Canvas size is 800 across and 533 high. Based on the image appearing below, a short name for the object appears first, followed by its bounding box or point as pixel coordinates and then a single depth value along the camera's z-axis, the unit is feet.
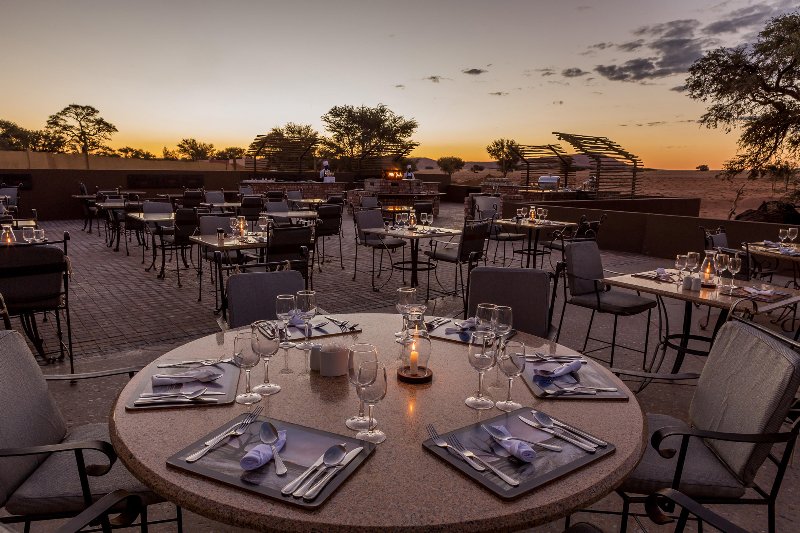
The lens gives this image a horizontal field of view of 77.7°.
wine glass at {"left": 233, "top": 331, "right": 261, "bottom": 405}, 5.30
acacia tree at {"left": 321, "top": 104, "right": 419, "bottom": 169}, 116.57
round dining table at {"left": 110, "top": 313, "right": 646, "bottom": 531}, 3.49
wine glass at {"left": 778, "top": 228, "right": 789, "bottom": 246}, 21.36
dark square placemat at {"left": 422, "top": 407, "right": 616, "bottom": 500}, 3.87
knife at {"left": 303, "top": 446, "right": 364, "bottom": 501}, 3.65
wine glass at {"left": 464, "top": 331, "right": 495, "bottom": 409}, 5.30
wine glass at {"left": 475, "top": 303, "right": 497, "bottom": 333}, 6.70
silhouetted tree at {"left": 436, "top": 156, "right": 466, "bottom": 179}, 168.76
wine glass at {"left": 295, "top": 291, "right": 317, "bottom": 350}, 7.39
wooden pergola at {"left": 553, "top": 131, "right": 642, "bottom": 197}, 59.57
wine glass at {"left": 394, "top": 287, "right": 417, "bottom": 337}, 7.84
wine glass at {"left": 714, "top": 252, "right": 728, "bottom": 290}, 12.44
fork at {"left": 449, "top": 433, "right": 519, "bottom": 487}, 3.88
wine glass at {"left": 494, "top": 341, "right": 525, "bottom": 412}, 5.24
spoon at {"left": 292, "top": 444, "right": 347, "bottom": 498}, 3.76
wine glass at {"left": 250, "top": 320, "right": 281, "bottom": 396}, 5.45
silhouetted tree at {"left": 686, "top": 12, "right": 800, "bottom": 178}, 46.09
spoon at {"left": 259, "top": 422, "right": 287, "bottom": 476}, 4.25
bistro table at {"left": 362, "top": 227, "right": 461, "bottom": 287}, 21.48
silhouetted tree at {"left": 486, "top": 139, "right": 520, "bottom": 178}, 128.82
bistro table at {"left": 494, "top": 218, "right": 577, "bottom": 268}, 25.97
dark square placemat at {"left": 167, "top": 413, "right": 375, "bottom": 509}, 3.80
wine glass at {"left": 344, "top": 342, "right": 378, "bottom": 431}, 4.61
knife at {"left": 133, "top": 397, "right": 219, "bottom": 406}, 5.26
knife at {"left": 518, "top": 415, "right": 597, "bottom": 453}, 4.41
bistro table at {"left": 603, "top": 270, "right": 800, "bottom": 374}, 10.66
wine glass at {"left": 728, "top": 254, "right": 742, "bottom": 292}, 12.09
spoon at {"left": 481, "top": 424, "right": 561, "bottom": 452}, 4.43
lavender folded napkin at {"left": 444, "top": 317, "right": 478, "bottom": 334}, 7.91
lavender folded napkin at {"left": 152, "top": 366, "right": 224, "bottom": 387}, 5.73
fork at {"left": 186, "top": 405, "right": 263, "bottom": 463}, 4.20
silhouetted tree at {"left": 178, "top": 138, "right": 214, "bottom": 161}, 155.26
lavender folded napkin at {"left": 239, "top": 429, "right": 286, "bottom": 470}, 3.96
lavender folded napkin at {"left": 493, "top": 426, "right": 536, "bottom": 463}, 4.14
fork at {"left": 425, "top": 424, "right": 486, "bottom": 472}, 4.08
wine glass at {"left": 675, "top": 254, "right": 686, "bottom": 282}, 13.03
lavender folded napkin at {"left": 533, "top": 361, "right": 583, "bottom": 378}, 6.08
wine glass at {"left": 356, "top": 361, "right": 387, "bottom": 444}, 4.45
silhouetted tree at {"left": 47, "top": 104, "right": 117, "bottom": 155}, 102.68
